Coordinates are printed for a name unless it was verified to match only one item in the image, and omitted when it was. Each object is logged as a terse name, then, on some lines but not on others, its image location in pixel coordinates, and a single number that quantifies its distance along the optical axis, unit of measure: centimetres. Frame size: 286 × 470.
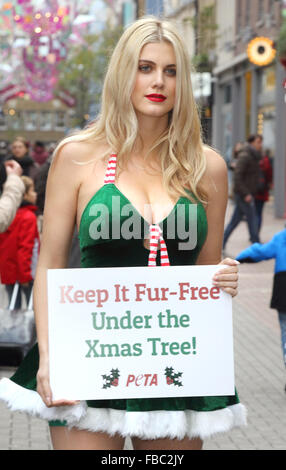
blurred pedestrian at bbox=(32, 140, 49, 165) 2664
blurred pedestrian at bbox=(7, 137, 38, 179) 1686
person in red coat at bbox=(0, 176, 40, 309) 1002
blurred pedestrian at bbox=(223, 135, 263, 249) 1933
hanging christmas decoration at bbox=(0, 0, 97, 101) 2627
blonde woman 328
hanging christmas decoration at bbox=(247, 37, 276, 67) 2533
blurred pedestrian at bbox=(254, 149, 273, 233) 2036
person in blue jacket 768
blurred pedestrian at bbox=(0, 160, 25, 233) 710
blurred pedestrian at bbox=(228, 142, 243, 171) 2454
